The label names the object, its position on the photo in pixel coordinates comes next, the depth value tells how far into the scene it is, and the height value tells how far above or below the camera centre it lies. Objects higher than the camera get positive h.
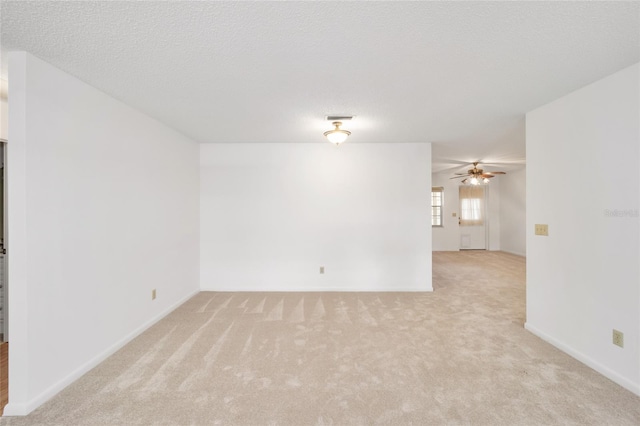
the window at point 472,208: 9.24 +0.21
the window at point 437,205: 9.23 +0.32
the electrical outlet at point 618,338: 2.15 -1.02
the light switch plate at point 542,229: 2.86 -0.17
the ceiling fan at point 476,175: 6.54 +0.97
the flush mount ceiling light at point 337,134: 3.35 +1.02
